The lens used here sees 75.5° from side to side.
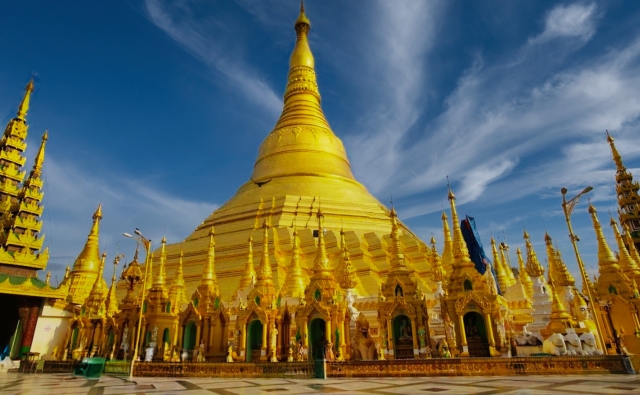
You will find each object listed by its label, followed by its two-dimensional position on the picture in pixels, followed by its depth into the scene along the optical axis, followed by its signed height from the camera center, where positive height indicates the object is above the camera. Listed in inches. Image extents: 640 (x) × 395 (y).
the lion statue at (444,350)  516.4 +1.6
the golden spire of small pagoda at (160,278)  770.2 +145.0
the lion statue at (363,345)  577.0 +11.6
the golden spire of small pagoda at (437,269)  824.9 +158.1
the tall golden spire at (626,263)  846.5 +161.2
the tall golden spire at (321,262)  675.4 +146.2
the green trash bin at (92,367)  535.2 -6.4
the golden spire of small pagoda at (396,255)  631.8 +143.7
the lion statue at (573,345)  487.4 +2.8
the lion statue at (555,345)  489.4 +2.9
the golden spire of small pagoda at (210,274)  800.9 +156.2
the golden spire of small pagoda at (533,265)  808.9 +158.7
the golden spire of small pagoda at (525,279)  928.9 +155.1
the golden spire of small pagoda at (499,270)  969.3 +179.9
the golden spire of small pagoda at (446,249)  873.6 +213.6
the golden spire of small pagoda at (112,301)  919.0 +130.4
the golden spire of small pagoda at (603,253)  831.1 +179.7
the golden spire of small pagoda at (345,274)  778.2 +144.8
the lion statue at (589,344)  491.7 +3.1
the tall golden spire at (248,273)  899.4 +173.2
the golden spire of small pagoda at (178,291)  834.8 +136.2
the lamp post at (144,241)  580.2 +159.8
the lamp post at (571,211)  483.8 +163.6
